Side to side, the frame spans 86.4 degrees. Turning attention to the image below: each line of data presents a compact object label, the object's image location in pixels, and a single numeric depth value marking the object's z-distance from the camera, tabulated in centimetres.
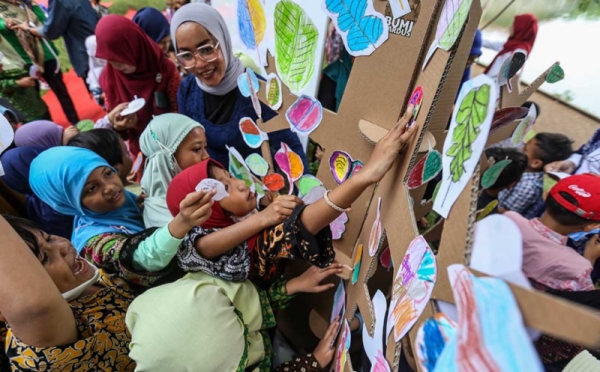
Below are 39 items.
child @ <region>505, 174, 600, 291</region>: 88
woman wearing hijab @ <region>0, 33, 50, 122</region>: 202
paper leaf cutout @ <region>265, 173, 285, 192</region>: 106
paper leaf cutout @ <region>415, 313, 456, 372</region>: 34
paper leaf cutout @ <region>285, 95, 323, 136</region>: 81
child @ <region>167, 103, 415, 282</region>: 68
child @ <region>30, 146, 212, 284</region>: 100
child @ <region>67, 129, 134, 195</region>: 135
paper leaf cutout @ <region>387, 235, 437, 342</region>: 39
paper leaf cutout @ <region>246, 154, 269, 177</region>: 105
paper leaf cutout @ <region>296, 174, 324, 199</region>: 90
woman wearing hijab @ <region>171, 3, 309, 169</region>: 110
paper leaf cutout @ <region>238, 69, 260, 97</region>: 96
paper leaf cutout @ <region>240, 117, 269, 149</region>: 103
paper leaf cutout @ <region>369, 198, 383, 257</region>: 62
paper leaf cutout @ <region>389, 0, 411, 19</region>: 55
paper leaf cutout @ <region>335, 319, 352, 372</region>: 73
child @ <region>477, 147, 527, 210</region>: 136
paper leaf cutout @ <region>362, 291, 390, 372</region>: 53
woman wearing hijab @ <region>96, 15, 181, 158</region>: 155
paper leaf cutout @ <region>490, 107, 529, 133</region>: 73
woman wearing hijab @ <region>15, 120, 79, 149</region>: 154
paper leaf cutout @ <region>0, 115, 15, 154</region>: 69
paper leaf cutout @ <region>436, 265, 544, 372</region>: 28
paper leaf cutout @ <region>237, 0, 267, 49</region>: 84
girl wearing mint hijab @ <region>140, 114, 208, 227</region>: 114
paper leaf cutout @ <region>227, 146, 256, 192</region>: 110
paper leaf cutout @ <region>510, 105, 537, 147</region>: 81
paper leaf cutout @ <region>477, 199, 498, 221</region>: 99
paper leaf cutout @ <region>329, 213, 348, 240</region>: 89
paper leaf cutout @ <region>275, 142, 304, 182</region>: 99
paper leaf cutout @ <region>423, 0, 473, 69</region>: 42
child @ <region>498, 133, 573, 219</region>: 155
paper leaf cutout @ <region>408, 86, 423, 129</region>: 54
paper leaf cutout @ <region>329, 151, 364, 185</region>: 78
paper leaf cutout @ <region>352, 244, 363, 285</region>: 77
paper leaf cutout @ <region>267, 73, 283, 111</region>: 87
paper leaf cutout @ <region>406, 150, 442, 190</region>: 57
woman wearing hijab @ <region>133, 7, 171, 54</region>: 216
